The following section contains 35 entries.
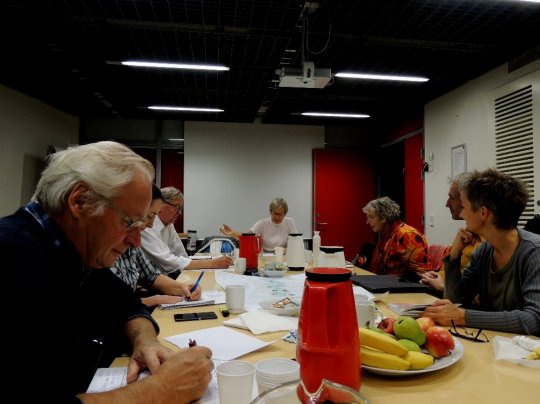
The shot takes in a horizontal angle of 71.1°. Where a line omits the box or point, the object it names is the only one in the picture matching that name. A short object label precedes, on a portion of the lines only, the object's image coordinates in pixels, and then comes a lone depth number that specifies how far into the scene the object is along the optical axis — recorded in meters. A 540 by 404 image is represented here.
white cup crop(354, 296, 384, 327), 1.15
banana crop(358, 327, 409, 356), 0.94
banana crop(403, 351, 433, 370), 0.94
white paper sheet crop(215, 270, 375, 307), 1.78
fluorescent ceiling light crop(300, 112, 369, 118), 5.87
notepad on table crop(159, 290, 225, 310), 1.67
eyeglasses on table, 1.23
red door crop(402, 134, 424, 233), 5.42
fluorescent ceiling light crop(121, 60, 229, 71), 3.93
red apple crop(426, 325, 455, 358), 1.01
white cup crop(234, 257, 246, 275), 2.42
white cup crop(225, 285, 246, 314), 1.54
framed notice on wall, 4.41
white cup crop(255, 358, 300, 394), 0.79
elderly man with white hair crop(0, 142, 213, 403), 0.78
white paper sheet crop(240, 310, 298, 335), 1.31
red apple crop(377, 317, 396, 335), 1.12
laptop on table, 1.89
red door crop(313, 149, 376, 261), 6.53
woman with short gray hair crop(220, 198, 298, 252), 4.55
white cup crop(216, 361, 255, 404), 0.78
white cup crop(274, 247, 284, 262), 3.16
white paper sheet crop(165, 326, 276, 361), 1.11
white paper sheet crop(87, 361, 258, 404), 0.87
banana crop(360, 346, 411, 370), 0.92
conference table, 0.85
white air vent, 3.48
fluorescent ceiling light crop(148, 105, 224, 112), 5.61
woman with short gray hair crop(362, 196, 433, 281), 2.83
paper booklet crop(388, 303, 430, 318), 1.42
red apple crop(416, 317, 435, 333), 1.08
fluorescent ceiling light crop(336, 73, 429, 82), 4.30
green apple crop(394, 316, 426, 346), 1.04
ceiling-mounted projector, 3.30
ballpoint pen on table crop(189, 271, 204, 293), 1.83
